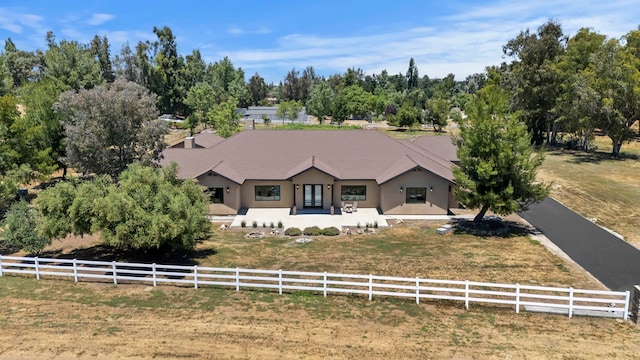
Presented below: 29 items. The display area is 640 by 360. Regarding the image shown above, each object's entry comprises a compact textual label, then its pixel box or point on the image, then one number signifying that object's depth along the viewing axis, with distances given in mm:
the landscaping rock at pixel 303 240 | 24703
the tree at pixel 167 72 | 90712
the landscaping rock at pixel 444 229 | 26406
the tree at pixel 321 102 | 92750
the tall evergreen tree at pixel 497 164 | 25109
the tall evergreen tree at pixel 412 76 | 173875
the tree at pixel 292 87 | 138875
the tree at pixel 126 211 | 18781
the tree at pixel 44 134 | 35219
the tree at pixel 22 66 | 103438
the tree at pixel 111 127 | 26766
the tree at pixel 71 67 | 63469
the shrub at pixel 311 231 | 26242
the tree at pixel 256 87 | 145375
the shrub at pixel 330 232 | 26219
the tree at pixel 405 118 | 84625
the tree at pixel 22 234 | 20438
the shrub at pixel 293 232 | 26250
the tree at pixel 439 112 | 82188
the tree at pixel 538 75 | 53994
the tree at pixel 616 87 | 43844
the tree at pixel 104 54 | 104000
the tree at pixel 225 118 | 55038
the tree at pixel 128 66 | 98062
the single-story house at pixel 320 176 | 30812
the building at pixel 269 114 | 99438
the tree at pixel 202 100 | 81812
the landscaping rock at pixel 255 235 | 25891
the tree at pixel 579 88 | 45281
